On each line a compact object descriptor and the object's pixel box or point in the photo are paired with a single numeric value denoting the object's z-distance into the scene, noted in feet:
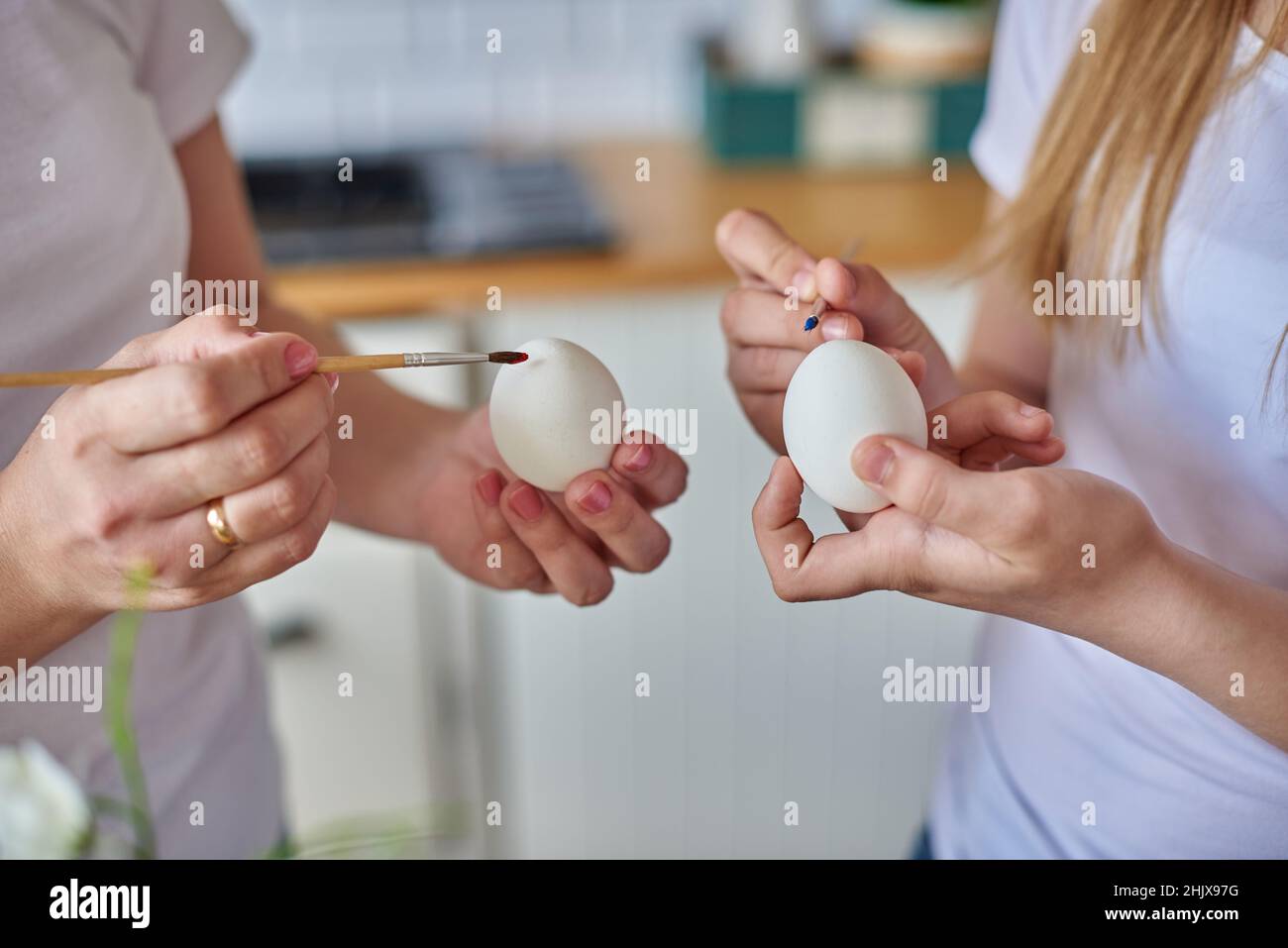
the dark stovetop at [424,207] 4.82
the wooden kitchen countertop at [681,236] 4.63
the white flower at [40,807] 1.24
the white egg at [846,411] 2.07
